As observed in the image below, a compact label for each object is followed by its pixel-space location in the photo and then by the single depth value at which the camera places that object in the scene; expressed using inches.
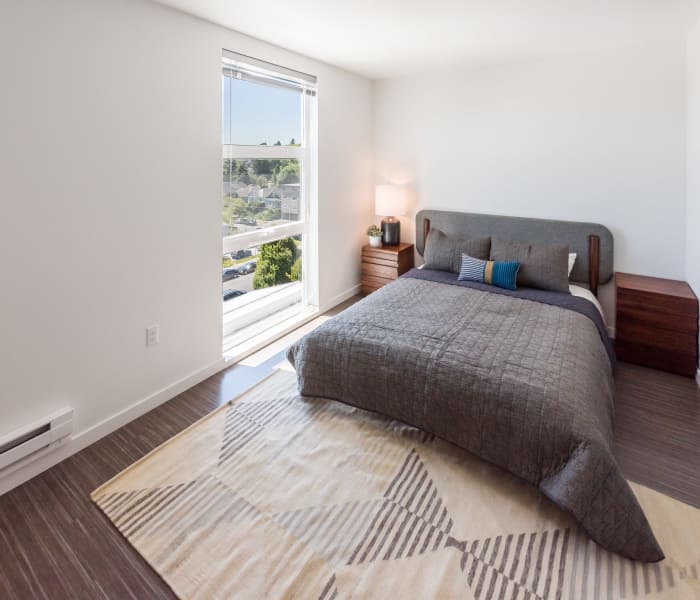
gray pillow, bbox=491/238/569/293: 133.0
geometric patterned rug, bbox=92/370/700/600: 60.5
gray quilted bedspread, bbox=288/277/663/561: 66.1
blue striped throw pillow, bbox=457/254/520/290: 135.0
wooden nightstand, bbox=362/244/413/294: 175.5
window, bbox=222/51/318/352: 123.2
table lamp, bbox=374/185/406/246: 172.1
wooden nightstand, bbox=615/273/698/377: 117.0
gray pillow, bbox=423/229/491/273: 149.6
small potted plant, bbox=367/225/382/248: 181.5
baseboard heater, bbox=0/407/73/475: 75.5
